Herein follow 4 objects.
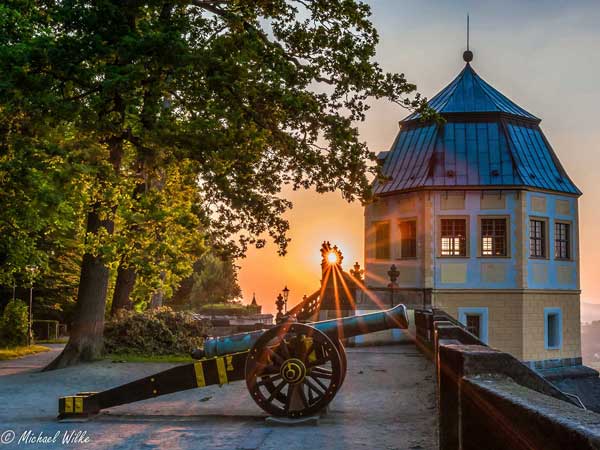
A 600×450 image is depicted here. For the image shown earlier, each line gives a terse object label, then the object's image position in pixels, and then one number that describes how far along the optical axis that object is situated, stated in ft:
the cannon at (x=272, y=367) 30.58
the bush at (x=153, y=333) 68.74
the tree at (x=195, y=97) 50.57
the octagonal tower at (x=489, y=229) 107.86
